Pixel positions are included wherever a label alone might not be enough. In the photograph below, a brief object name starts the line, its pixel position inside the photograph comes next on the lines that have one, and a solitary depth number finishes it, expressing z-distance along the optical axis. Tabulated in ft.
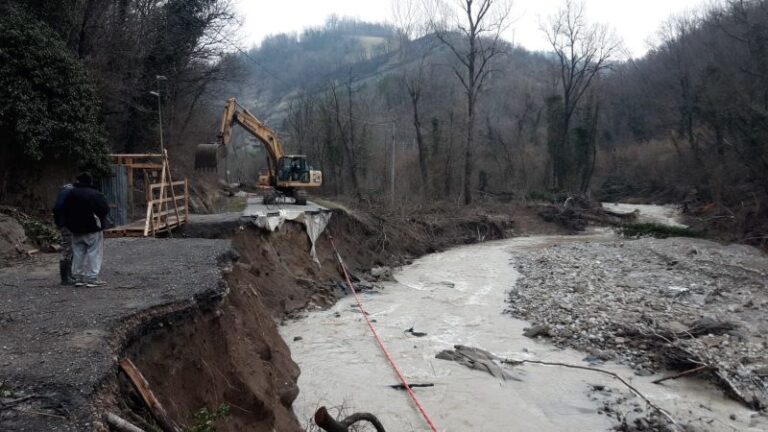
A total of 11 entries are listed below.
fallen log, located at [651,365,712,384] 36.88
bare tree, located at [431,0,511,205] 130.21
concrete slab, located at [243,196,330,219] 65.67
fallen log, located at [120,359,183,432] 16.88
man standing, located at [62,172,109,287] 28.86
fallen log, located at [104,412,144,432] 15.24
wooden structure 49.62
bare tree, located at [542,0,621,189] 153.48
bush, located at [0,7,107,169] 50.62
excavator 85.30
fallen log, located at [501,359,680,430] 31.09
